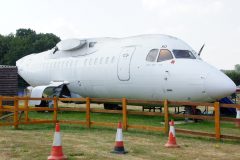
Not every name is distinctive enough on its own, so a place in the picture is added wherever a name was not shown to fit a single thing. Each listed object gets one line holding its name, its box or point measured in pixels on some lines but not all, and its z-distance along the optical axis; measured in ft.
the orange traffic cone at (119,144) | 29.07
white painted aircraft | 49.39
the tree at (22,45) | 223.30
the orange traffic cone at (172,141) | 32.24
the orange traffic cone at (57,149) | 25.61
